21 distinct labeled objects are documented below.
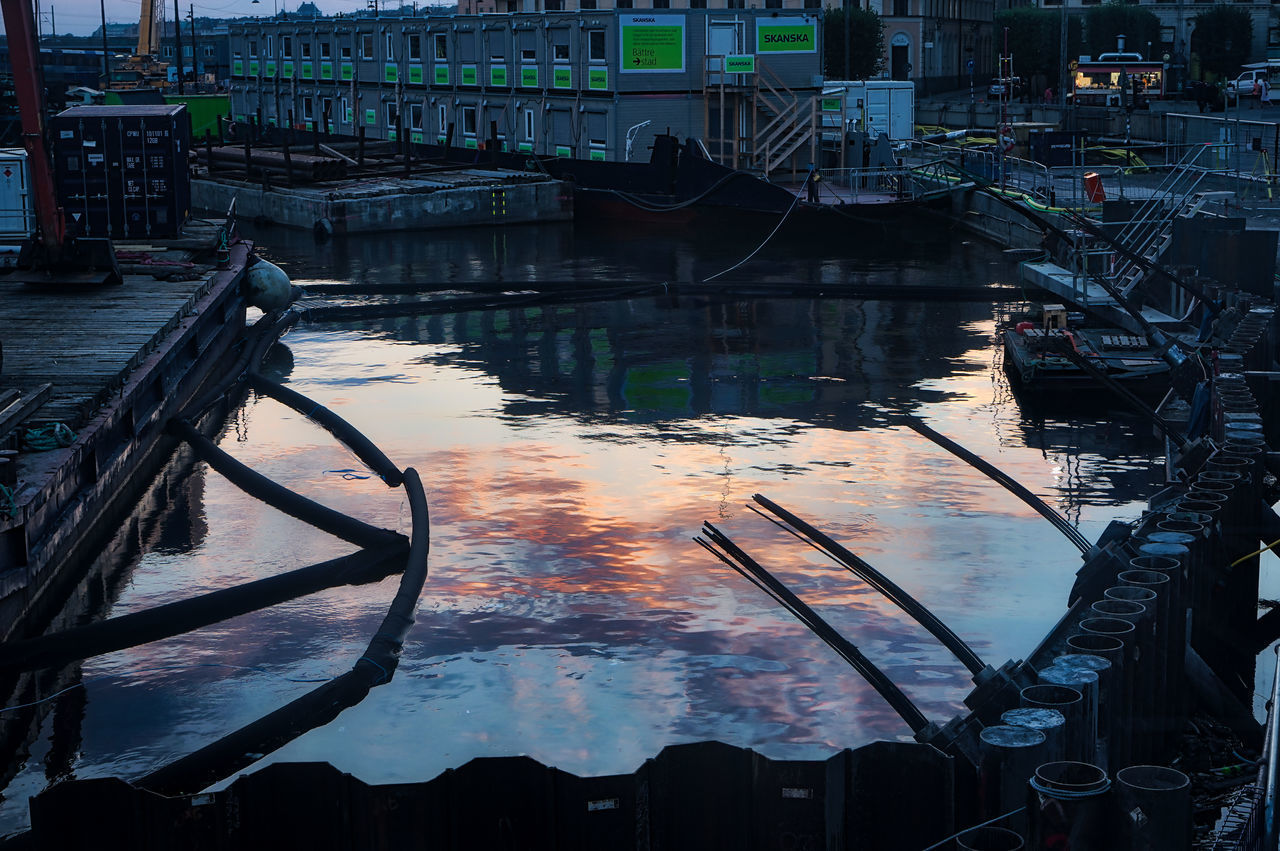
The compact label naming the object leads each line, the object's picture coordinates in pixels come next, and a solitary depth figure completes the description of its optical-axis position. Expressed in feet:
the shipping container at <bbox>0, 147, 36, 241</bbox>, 107.14
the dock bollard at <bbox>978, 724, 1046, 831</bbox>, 29.76
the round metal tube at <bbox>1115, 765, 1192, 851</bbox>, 27.07
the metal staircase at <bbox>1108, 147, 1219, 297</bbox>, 96.63
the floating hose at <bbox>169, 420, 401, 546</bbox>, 53.98
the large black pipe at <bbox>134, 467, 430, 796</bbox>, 35.96
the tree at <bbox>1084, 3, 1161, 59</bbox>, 344.28
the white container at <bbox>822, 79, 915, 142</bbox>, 185.16
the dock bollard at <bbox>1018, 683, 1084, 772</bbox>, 31.07
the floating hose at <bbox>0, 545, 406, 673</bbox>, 43.68
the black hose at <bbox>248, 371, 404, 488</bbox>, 64.44
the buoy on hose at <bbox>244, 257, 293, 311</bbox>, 104.73
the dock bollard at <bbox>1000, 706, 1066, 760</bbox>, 30.32
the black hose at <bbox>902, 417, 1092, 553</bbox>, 54.90
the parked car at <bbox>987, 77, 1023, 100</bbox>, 294.25
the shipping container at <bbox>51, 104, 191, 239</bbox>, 108.06
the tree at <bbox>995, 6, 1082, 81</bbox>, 340.59
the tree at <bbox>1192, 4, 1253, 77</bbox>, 335.26
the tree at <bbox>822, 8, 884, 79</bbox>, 323.57
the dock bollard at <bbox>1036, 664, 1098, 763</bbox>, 31.81
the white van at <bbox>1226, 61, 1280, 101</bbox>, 264.52
